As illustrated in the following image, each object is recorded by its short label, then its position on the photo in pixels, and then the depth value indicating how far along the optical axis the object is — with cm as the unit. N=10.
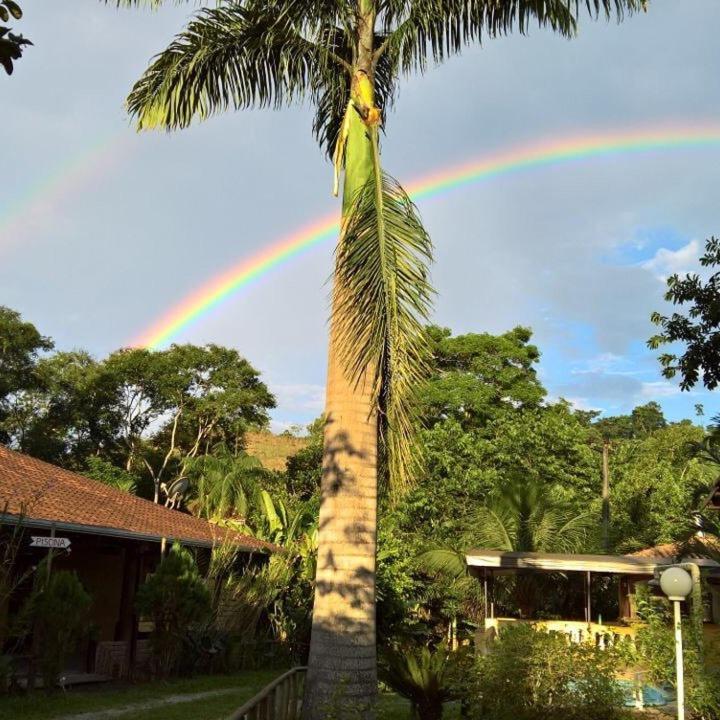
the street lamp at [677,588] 738
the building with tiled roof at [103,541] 1203
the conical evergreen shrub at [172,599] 1259
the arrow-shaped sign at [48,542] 998
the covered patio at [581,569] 1359
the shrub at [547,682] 722
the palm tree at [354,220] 652
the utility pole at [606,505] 2257
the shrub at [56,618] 1027
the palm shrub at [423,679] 775
